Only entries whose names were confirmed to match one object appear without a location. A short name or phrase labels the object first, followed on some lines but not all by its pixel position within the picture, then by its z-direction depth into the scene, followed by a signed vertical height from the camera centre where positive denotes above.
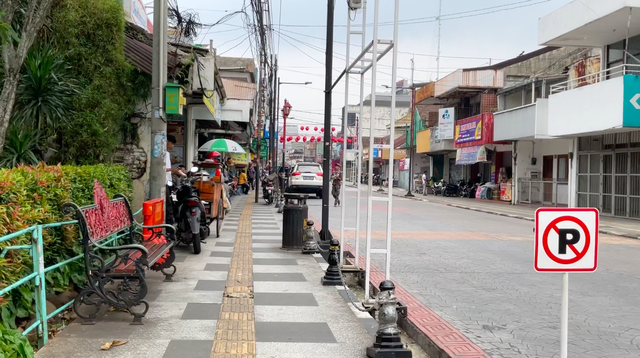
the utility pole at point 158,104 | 8.31 +0.99
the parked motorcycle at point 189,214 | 9.47 -0.75
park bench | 5.17 -0.97
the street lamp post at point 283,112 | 22.15 +3.14
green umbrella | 19.91 +0.89
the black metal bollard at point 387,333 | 4.48 -1.29
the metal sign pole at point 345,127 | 7.19 +0.65
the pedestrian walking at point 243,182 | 31.95 -0.60
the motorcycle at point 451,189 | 38.28 -0.87
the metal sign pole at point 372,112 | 5.71 +0.64
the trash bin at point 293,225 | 10.09 -0.95
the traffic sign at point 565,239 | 3.71 -0.40
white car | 26.02 -0.36
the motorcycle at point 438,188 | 40.43 -0.88
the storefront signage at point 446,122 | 36.97 +3.60
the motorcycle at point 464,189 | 36.88 -0.80
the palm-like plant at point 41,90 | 8.44 +1.17
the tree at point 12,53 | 7.02 +1.43
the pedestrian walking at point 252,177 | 39.42 -0.40
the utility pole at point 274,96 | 29.16 +4.30
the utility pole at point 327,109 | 9.93 +1.16
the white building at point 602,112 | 18.58 +2.43
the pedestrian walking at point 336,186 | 23.85 -0.53
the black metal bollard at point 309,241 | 9.83 -1.21
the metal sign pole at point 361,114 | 6.81 +0.76
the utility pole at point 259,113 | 23.82 +2.64
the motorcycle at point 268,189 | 22.83 -0.70
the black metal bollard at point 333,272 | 7.29 -1.29
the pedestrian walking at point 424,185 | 39.72 -0.68
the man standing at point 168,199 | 9.99 -0.52
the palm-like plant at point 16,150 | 7.97 +0.24
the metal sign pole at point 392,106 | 5.49 +0.69
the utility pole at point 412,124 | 37.57 +3.64
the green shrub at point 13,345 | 3.38 -1.11
